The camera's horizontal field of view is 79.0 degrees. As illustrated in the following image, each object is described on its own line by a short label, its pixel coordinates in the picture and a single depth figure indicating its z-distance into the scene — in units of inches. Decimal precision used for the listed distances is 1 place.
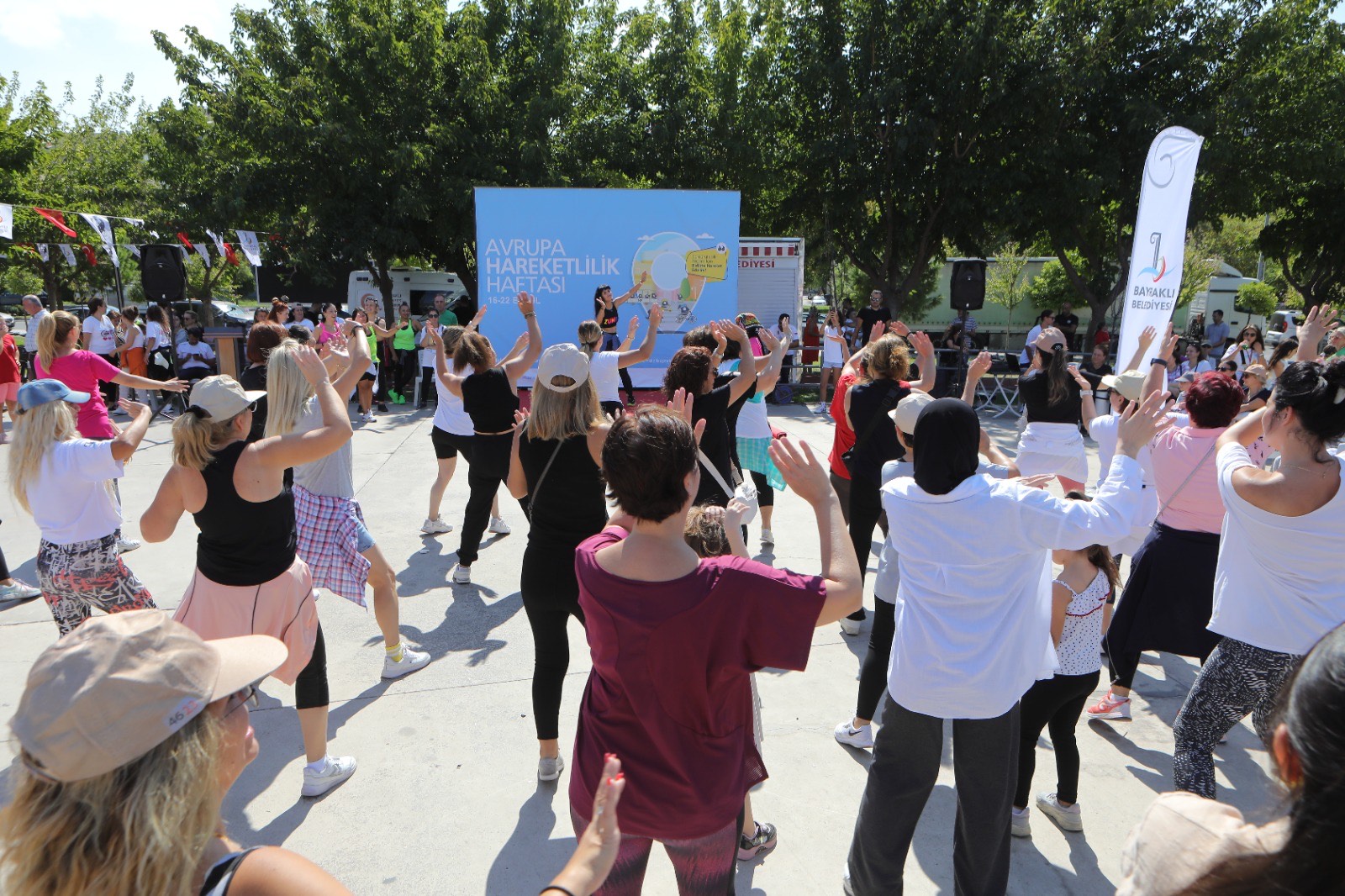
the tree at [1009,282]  1002.1
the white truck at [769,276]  596.7
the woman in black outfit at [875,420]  176.9
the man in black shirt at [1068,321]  679.7
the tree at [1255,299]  1104.5
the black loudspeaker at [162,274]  515.8
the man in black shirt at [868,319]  585.9
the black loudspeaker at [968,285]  558.6
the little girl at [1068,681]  119.8
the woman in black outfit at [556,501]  128.5
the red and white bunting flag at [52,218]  523.1
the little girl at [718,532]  95.6
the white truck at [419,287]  774.5
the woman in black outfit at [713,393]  173.2
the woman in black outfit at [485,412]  207.0
